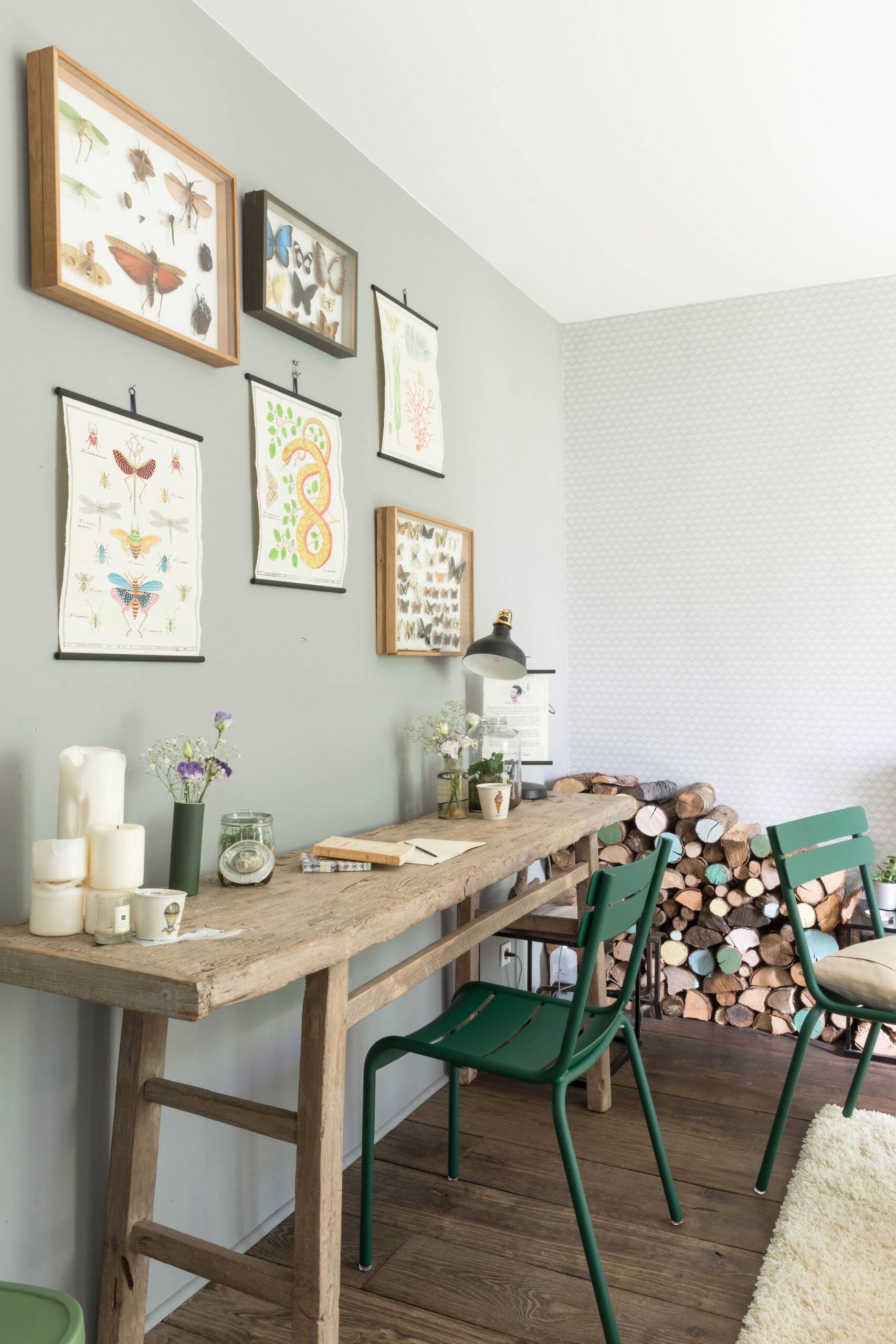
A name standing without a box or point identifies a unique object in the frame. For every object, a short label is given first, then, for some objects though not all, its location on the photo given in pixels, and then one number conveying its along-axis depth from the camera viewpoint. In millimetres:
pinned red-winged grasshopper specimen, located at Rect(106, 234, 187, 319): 1688
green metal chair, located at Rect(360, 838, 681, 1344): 1684
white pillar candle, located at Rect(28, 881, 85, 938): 1392
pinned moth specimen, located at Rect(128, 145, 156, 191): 1712
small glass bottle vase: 2559
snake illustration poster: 2096
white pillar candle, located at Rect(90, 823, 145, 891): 1431
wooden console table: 1257
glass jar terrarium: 2607
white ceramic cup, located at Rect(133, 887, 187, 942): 1353
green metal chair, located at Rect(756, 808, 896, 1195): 2207
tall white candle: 1479
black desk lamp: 2617
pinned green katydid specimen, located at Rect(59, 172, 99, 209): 1571
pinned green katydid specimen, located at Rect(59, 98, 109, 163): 1565
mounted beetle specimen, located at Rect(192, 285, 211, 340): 1867
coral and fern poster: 2594
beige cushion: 2129
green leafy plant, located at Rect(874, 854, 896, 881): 3156
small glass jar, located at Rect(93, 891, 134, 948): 1351
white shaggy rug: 1754
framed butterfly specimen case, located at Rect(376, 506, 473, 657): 2561
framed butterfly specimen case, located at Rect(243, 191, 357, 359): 2033
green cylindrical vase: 1635
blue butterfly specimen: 2068
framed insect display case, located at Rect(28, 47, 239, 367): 1531
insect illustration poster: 1634
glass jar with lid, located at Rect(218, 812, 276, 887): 1742
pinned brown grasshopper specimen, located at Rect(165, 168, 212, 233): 1814
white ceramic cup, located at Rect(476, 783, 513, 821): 2490
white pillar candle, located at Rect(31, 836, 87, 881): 1389
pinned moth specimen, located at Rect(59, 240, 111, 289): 1568
